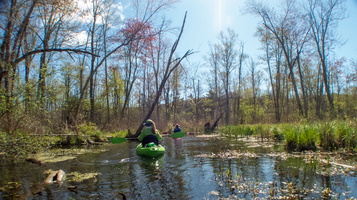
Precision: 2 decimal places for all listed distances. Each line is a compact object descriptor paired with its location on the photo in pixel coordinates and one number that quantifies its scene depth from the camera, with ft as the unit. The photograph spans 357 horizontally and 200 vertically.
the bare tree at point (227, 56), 95.96
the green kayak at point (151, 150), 27.14
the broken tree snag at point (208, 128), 67.32
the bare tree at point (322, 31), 67.56
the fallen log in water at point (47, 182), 14.42
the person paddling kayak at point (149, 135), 30.17
